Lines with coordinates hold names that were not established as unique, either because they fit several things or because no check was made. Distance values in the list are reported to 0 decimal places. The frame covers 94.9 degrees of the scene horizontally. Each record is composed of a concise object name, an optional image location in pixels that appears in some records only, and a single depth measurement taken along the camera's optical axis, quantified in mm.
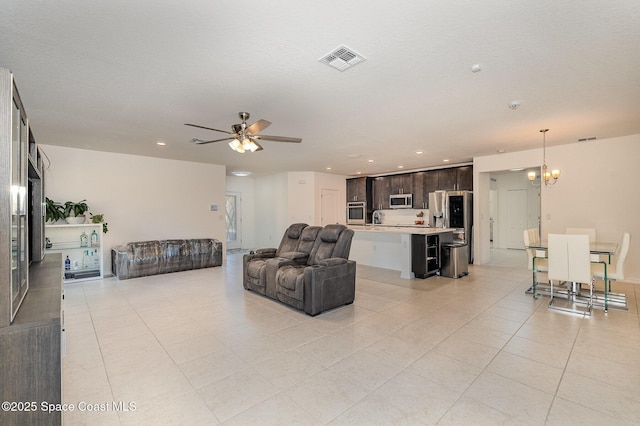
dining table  3693
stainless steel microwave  8430
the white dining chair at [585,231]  4898
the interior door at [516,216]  9266
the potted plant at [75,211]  5430
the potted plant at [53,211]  5228
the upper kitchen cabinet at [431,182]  7898
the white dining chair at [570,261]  3646
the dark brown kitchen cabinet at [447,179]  7508
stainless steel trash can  5625
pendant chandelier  4871
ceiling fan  3318
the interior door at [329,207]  9219
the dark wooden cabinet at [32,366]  1219
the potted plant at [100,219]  5746
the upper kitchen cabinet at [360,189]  9516
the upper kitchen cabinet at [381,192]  9112
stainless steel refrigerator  7018
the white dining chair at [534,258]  4301
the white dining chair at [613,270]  3721
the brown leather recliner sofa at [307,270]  3648
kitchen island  5668
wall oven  9461
